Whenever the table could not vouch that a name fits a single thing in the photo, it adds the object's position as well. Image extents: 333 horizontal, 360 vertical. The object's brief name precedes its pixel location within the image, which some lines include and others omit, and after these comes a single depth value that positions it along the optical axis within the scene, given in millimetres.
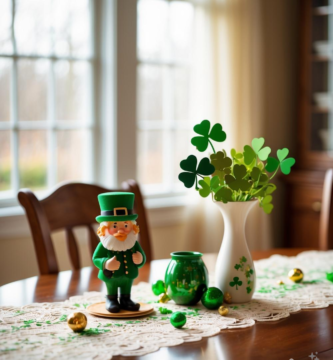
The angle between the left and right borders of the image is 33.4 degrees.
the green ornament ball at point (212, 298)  1214
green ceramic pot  1231
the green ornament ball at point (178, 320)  1078
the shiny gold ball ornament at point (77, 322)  1042
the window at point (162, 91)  3045
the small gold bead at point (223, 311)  1176
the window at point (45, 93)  2600
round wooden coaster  1148
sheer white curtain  3115
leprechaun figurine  1133
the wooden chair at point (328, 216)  2123
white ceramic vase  1277
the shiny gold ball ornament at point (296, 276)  1479
